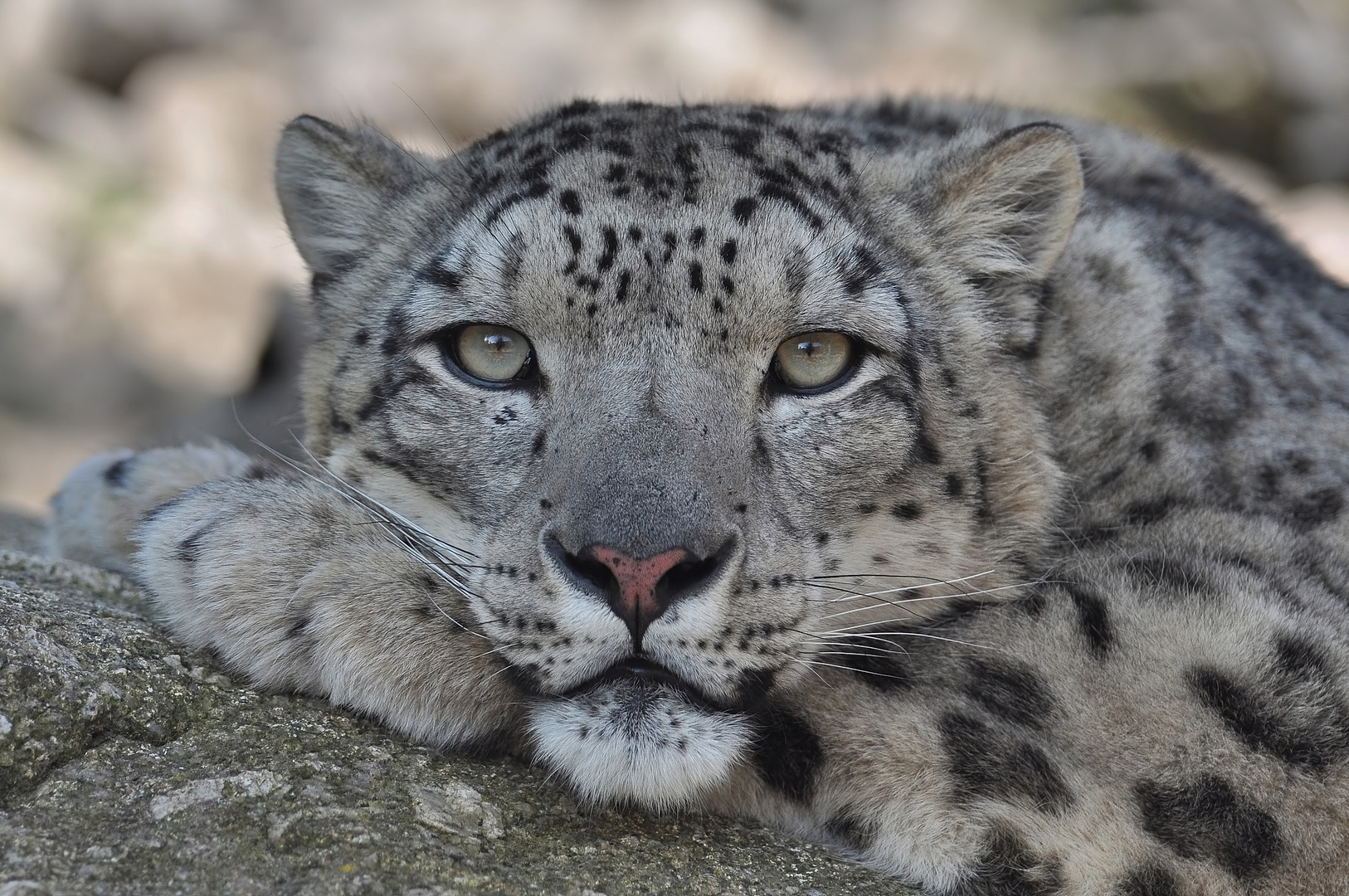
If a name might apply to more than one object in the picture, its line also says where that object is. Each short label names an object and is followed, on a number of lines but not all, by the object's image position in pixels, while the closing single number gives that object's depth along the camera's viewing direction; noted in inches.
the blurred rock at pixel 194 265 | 938.1
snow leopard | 223.1
